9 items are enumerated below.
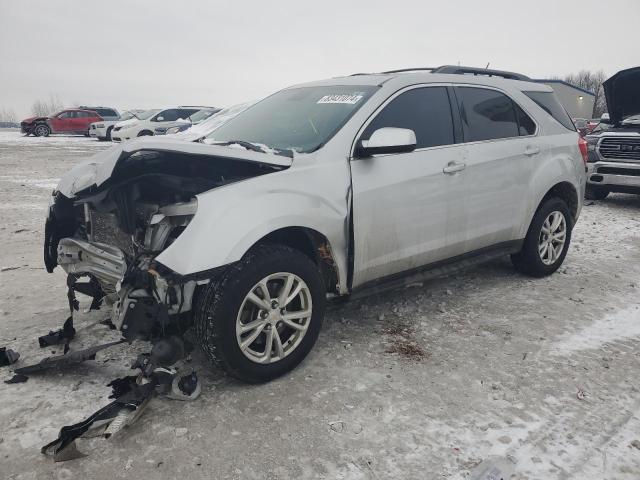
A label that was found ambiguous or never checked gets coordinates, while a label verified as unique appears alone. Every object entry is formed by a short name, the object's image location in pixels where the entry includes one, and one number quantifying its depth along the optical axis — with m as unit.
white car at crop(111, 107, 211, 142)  21.09
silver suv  2.66
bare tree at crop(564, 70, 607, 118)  78.35
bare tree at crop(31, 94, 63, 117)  87.46
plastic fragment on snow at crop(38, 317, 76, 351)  3.32
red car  27.64
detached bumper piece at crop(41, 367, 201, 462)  2.28
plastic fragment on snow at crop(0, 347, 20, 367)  3.09
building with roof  51.62
